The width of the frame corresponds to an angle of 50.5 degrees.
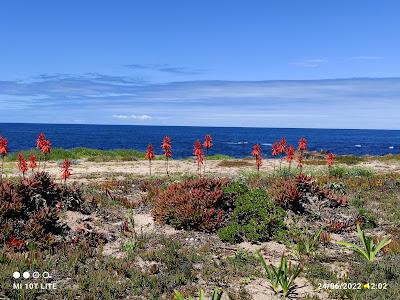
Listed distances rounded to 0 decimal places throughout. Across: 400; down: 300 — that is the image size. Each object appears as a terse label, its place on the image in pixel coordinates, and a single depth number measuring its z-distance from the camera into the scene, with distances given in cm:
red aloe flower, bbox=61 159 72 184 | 1475
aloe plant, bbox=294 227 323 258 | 956
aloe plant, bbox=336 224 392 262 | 912
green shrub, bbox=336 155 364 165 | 3716
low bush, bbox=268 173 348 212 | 1283
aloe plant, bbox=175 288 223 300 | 652
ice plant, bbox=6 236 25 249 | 898
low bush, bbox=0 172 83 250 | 937
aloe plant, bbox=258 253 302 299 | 757
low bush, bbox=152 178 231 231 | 1123
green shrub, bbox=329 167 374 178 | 2272
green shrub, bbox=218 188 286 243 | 1054
